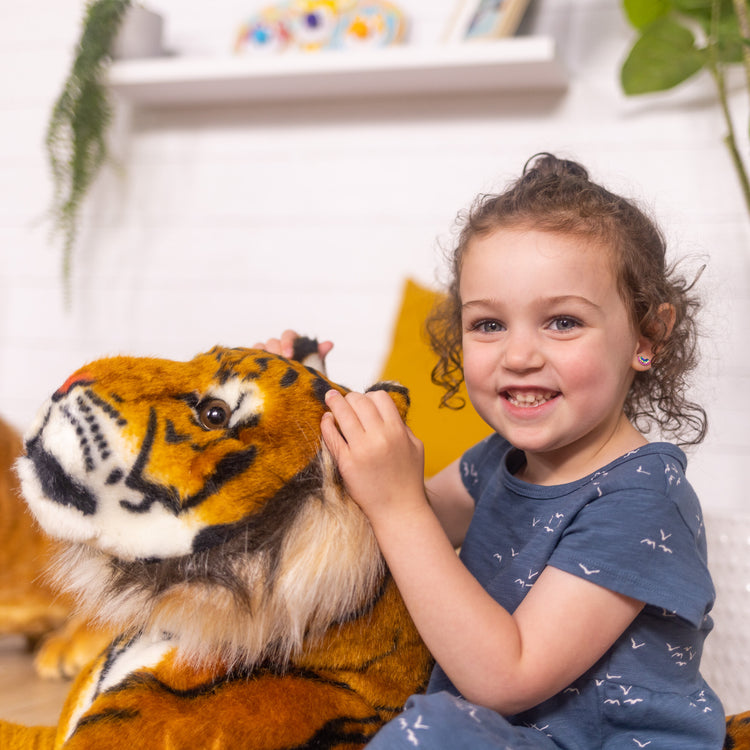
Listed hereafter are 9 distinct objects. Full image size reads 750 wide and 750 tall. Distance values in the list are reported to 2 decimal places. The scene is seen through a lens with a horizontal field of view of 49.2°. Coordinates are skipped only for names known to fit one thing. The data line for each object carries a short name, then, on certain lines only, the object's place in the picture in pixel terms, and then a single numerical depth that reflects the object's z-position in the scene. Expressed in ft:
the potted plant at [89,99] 5.79
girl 2.20
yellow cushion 4.23
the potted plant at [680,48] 4.78
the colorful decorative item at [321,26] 5.53
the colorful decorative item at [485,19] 5.05
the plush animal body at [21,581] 4.57
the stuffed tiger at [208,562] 2.00
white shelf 5.02
